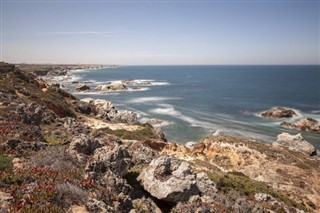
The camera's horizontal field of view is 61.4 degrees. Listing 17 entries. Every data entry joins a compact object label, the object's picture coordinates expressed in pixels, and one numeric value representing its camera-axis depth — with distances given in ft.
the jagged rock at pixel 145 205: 35.86
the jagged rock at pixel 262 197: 54.92
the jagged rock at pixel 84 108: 167.34
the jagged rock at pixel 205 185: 45.63
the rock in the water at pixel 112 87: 376.70
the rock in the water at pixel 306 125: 189.61
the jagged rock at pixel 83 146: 46.73
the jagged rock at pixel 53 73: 619.55
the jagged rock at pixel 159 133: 128.70
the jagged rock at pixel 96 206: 29.48
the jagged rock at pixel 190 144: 140.05
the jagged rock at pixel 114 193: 32.58
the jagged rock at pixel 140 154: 56.03
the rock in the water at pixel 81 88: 352.85
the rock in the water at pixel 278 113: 224.12
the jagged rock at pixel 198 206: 36.40
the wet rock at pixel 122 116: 182.85
